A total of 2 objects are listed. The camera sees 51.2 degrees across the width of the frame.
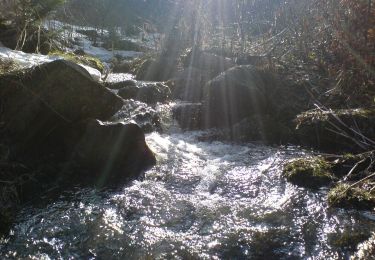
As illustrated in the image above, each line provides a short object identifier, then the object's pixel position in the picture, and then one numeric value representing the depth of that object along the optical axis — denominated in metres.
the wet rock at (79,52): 13.98
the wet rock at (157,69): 11.73
